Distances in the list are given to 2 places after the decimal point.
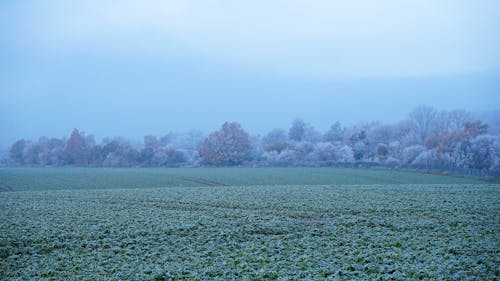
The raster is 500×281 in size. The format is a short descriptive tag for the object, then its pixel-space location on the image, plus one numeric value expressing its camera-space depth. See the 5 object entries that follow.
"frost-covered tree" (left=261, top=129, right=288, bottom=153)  135.88
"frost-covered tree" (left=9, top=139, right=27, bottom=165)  124.44
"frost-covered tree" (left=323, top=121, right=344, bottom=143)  128.44
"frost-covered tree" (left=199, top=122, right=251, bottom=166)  97.62
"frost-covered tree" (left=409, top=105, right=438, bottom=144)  112.94
